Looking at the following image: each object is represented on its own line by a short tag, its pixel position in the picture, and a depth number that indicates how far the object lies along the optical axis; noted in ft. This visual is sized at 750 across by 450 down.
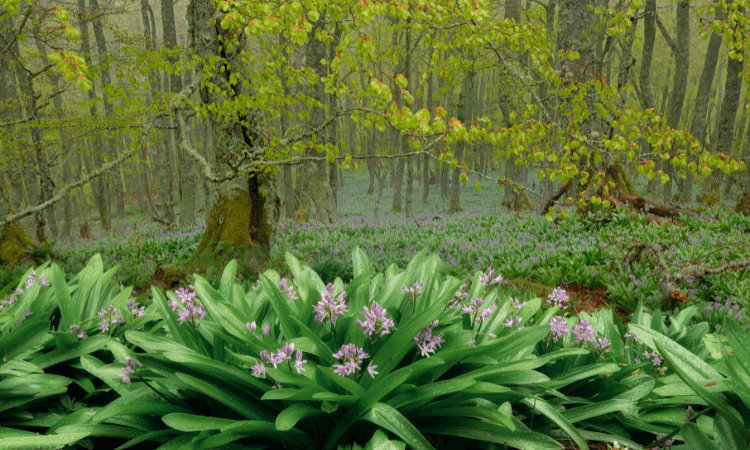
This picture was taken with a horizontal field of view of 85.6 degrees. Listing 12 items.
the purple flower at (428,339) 5.83
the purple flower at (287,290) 7.07
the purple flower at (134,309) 8.99
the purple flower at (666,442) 5.98
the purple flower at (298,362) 4.93
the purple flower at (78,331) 7.68
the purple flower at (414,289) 6.79
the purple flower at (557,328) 7.18
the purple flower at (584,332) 7.36
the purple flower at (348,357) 5.20
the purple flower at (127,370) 5.79
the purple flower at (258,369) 5.03
